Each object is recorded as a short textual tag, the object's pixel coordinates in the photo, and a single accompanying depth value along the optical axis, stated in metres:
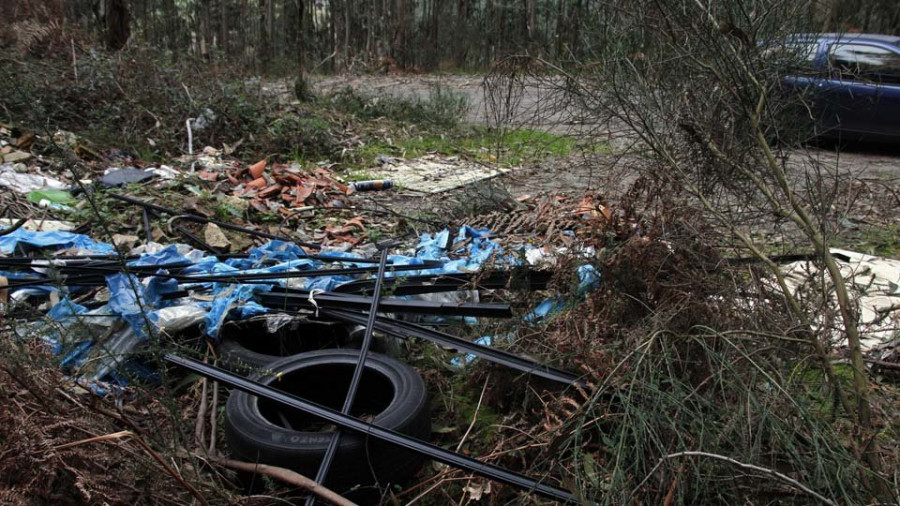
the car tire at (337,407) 2.36
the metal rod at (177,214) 4.94
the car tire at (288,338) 3.36
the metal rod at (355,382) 2.27
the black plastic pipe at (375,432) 2.13
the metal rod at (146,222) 4.78
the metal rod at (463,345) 2.71
